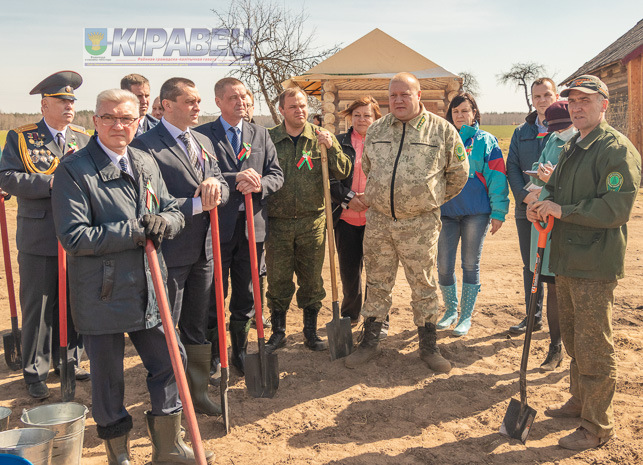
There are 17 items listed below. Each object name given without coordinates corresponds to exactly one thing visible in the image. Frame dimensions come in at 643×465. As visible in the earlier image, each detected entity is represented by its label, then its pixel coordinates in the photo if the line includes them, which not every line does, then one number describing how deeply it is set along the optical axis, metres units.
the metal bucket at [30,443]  2.78
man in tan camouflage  4.57
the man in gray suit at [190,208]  3.77
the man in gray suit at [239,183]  4.47
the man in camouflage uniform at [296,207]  5.05
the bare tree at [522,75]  49.69
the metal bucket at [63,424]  3.15
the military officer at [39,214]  4.39
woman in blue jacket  5.36
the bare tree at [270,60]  16.27
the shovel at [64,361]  4.07
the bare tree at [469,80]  45.81
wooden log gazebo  13.57
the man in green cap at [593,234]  3.35
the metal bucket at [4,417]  3.28
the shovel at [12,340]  4.92
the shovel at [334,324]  4.99
